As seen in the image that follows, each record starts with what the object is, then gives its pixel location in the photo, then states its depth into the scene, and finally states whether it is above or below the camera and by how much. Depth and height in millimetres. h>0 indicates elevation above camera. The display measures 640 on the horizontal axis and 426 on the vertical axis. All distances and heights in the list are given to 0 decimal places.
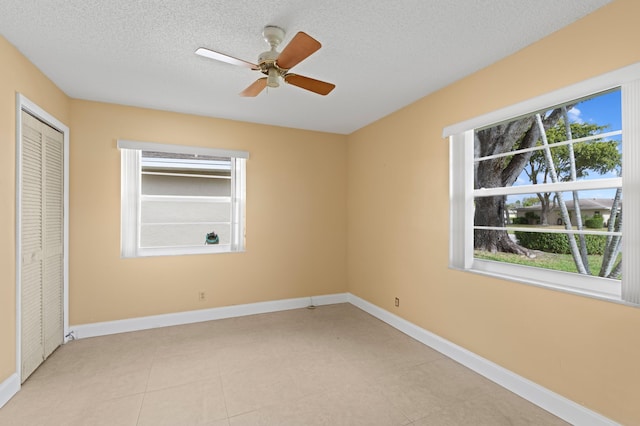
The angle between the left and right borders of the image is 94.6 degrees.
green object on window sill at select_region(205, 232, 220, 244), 3805 -349
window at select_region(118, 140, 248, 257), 3359 +141
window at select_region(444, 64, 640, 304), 1680 +163
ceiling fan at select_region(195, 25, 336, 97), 1674 +942
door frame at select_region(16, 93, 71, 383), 2172 +140
